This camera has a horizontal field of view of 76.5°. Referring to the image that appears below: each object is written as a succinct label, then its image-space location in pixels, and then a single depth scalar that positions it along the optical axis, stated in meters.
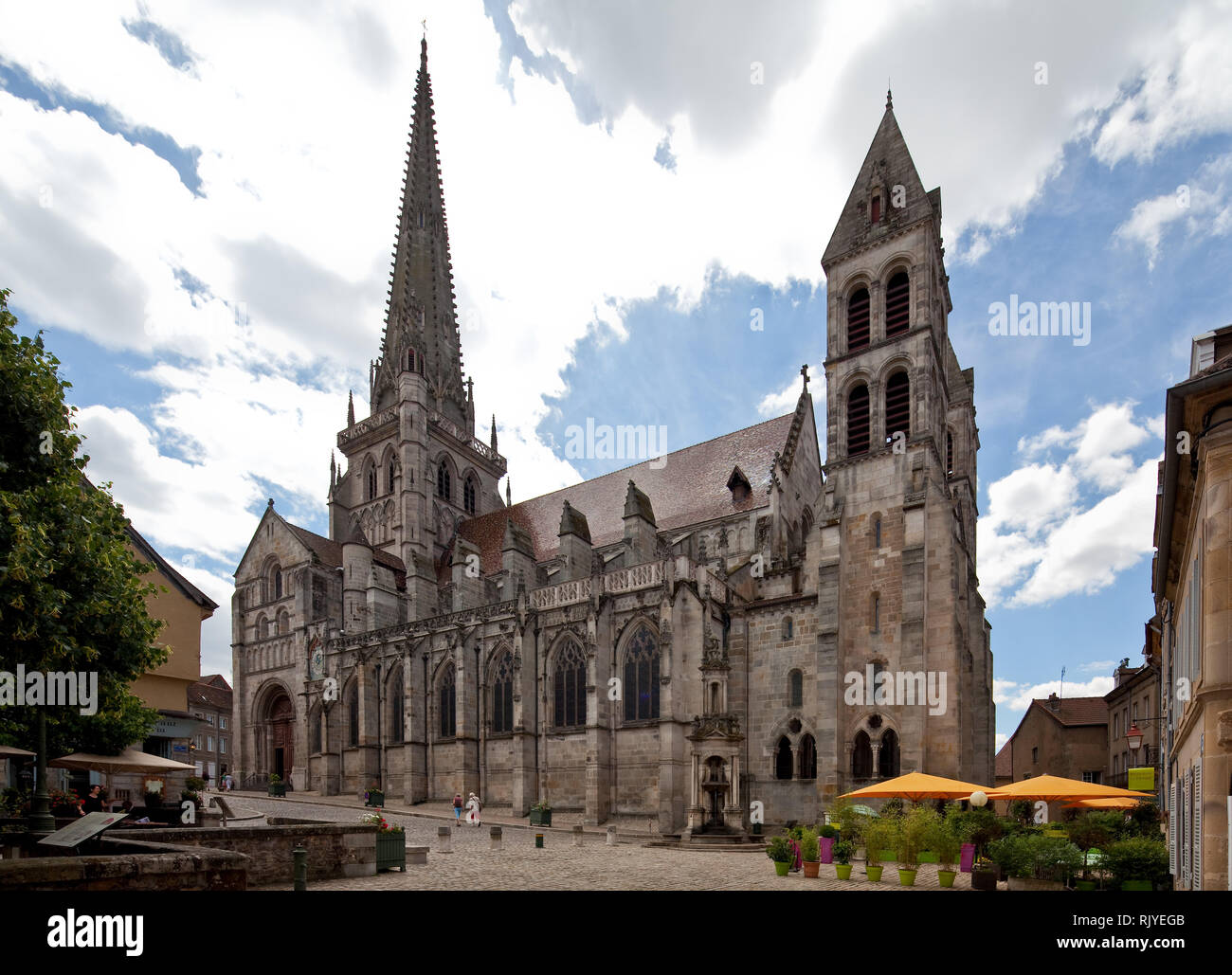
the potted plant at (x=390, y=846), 14.76
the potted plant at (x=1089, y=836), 15.97
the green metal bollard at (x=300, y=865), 11.38
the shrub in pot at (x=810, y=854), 14.78
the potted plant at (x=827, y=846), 15.18
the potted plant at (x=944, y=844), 15.12
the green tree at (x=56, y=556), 9.16
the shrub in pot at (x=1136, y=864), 11.91
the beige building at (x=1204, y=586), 8.06
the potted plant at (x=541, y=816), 27.73
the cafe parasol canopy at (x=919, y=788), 16.33
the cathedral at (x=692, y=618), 24.22
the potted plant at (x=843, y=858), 14.53
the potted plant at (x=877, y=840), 15.14
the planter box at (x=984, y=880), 12.73
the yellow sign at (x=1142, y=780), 20.95
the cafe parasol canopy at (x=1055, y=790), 15.27
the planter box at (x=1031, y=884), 12.74
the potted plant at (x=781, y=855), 15.18
